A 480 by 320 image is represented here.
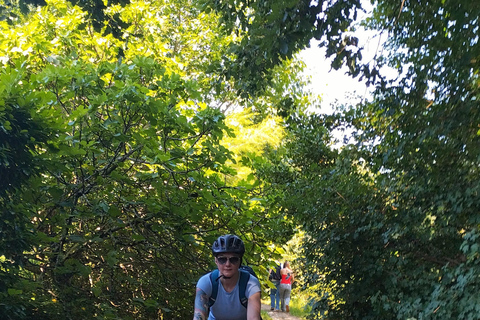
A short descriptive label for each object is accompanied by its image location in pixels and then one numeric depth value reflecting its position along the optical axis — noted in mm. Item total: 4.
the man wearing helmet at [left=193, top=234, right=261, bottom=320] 3451
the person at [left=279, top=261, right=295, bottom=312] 15266
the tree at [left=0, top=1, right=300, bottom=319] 5117
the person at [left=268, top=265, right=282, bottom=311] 15250
